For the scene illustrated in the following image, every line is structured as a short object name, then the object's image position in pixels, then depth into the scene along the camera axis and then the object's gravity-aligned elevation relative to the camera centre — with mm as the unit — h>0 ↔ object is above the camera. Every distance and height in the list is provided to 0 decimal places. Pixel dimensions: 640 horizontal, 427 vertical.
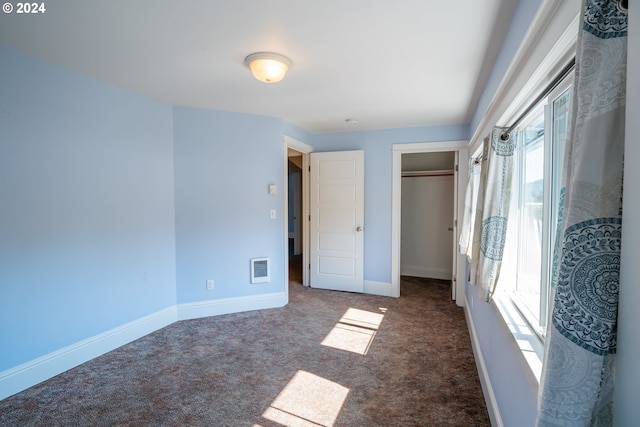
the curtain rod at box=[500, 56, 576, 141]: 1150 +482
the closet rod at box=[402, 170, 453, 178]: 5387 +526
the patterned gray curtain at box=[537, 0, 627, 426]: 672 -69
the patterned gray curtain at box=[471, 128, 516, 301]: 1886 -15
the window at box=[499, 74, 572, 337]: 1451 -2
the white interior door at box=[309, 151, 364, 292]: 4562 -217
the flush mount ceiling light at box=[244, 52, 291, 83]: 2262 +988
